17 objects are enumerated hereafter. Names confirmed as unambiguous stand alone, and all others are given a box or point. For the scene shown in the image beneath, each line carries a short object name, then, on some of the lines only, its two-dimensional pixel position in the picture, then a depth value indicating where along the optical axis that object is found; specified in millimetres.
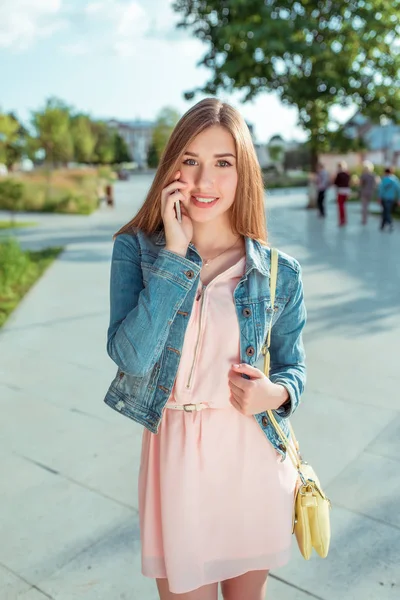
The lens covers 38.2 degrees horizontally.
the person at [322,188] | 17703
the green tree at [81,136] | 63562
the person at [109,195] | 23125
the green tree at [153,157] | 92688
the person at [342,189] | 15227
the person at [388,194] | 13805
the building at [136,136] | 145750
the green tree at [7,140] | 23181
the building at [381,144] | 53906
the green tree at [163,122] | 84688
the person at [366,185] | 15109
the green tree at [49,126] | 40938
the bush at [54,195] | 22312
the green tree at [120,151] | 96438
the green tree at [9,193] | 17828
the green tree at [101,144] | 75950
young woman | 1518
